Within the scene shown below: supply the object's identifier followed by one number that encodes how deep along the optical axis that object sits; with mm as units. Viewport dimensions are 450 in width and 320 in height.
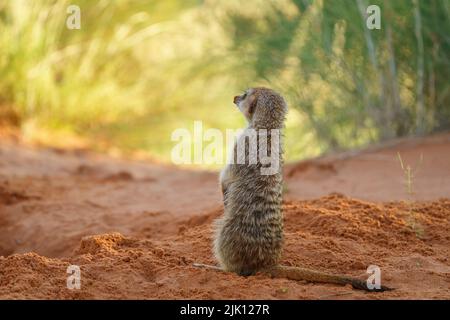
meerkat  6977
